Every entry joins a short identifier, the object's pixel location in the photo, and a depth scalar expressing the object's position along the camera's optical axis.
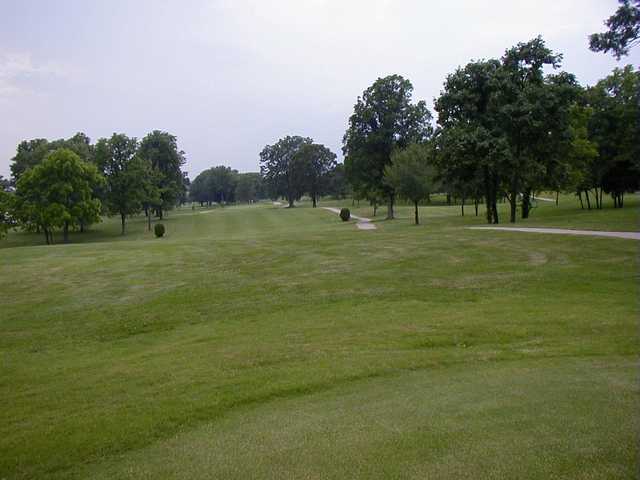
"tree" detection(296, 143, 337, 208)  95.69
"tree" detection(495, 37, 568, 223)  29.73
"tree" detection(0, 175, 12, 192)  61.72
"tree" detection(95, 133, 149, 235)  58.22
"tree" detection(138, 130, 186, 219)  70.69
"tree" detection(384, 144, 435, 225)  39.03
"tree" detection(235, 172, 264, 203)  143.69
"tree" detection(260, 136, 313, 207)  101.25
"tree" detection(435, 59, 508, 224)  30.56
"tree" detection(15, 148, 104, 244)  45.94
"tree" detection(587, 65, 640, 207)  37.22
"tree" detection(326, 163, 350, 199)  98.74
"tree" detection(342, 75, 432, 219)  48.78
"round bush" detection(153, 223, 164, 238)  48.75
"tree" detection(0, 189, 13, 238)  43.99
